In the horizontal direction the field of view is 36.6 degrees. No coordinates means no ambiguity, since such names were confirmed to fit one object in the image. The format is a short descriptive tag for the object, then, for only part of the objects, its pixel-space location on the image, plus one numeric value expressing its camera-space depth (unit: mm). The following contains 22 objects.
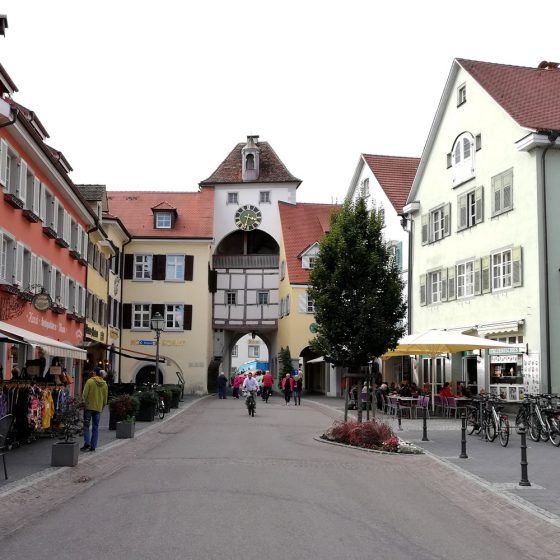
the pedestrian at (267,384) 43625
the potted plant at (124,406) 21000
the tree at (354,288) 22719
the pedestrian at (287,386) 42281
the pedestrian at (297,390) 41781
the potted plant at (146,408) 25578
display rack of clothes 16672
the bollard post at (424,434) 19453
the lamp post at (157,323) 32906
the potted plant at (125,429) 19766
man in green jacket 16562
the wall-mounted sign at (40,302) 24594
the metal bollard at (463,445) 15805
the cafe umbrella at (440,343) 26219
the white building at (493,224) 27562
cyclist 30823
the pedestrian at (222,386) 46716
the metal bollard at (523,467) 12098
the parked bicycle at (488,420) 18703
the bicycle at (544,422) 18719
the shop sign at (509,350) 27938
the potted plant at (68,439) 13898
